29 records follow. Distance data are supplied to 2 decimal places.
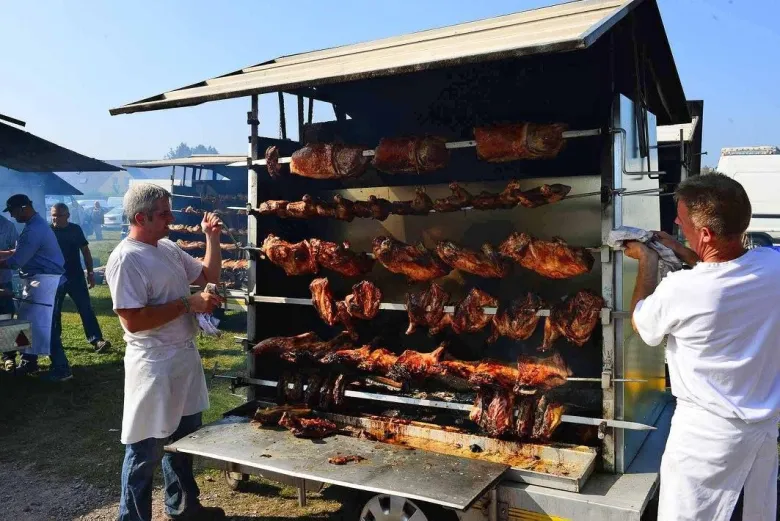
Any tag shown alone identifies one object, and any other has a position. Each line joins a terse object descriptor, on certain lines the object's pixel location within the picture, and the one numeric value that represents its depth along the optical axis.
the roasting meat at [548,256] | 3.70
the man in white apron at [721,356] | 2.39
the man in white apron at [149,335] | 3.62
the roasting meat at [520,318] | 3.87
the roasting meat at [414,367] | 4.16
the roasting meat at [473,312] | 4.05
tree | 75.11
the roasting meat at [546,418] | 3.61
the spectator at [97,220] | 32.19
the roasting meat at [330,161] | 4.44
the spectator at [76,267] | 8.91
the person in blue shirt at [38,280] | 7.55
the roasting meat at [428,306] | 4.23
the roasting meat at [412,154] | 4.18
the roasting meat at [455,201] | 4.13
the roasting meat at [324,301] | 4.62
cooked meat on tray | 3.99
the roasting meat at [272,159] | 4.57
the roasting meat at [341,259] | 4.62
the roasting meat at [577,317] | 3.54
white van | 14.03
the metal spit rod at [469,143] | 3.43
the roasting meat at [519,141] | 3.70
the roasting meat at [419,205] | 4.33
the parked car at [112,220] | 35.62
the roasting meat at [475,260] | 4.02
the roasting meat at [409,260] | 4.35
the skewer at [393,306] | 3.45
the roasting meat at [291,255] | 4.62
